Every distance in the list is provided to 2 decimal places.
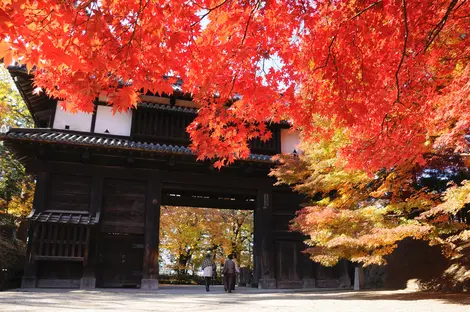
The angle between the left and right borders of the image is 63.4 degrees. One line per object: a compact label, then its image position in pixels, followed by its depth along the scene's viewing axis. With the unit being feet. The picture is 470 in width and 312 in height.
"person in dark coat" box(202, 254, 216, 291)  49.37
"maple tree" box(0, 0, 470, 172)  16.65
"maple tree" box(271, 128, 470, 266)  27.66
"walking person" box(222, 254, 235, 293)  43.09
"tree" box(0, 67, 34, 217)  58.49
